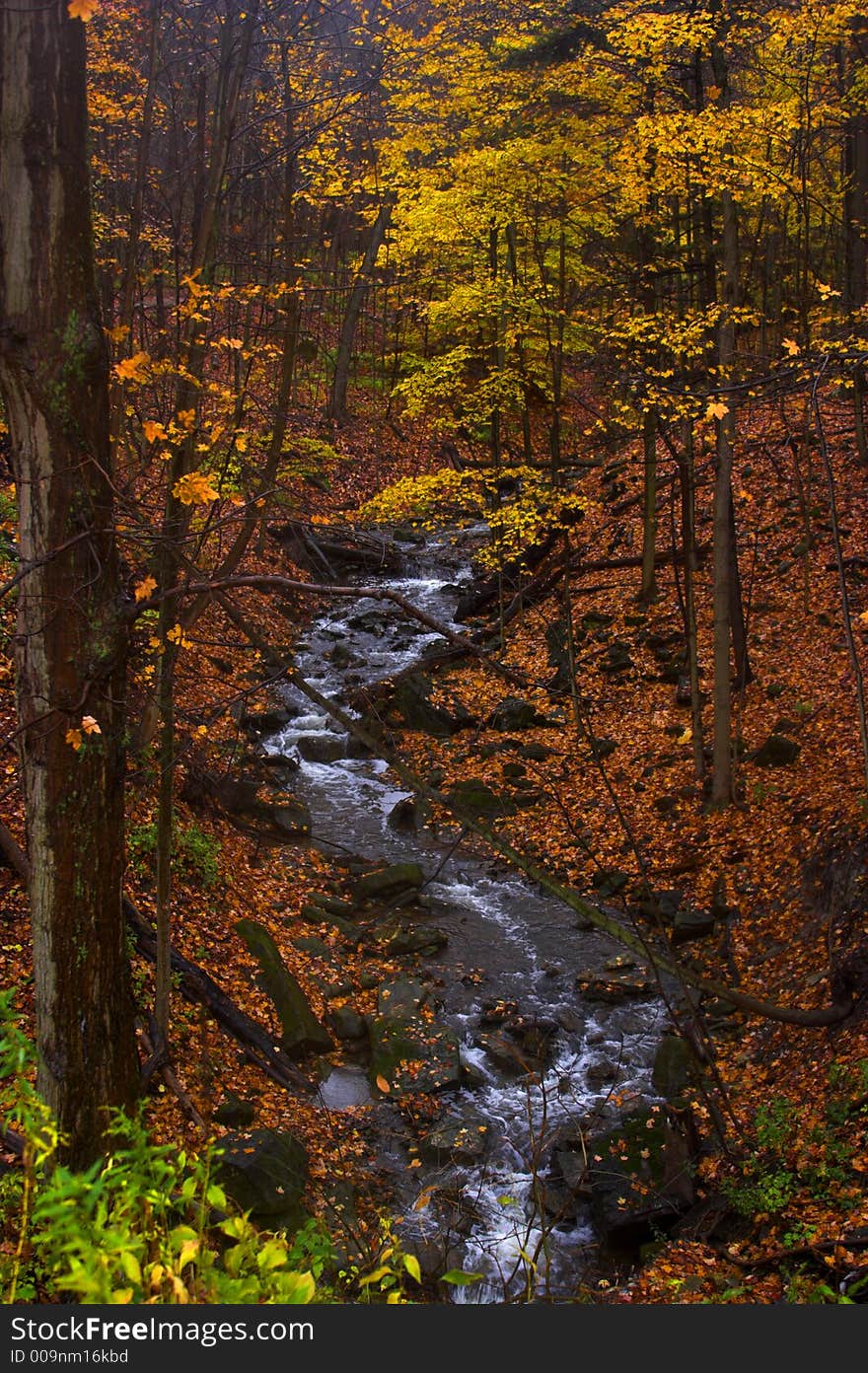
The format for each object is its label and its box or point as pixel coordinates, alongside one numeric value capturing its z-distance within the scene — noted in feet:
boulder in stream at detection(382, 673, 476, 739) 52.60
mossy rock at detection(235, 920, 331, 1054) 27.68
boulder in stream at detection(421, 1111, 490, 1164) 24.84
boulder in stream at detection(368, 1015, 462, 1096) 27.58
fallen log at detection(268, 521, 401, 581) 70.03
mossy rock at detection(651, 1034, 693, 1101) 26.78
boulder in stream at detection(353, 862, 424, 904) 38.09
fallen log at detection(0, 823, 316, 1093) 25.72
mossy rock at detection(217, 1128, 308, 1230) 20.07
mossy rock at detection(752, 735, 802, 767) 39.86
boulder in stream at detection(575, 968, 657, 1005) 32.45
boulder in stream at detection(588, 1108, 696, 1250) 22.22
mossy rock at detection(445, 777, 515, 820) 44.14
